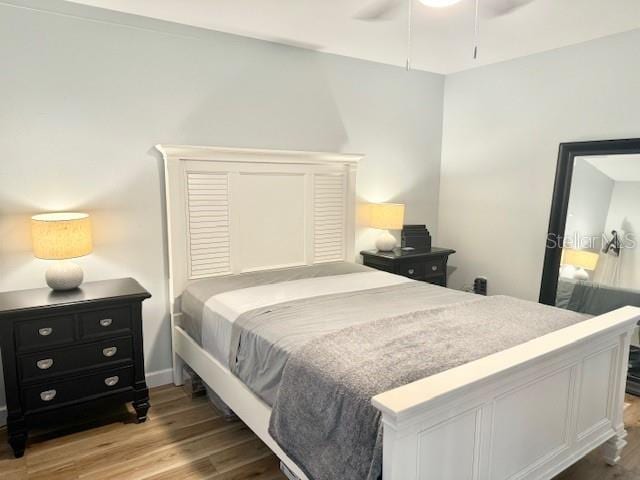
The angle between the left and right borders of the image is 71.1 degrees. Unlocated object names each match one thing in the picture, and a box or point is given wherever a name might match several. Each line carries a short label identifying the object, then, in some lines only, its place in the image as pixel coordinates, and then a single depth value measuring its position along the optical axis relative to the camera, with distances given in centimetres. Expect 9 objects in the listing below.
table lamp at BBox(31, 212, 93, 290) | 236
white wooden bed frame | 139
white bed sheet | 239
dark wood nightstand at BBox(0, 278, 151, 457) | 225
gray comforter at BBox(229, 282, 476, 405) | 195
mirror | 308
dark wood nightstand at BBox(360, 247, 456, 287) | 371
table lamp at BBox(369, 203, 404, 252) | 376
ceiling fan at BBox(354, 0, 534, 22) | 252
